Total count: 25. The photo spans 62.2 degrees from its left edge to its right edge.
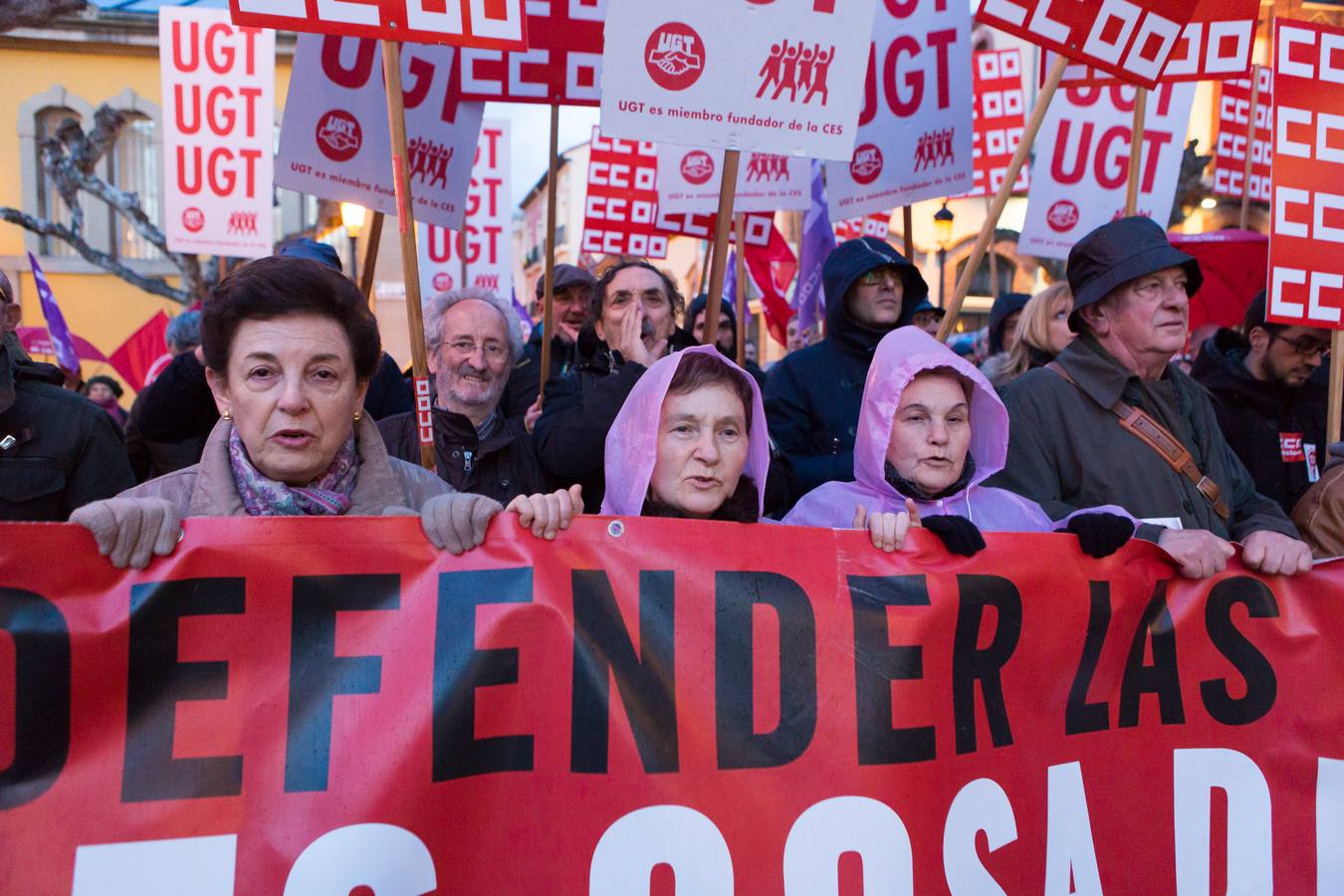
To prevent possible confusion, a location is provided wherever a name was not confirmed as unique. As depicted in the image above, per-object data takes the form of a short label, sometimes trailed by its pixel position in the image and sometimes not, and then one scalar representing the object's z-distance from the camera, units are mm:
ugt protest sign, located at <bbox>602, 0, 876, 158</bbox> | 3092
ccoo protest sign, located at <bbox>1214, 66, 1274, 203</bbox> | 7988
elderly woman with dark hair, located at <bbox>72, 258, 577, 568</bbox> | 2221
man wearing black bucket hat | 3225
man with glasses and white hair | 3418
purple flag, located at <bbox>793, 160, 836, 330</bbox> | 7477
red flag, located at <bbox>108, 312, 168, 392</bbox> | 9836
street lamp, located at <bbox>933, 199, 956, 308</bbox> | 13844
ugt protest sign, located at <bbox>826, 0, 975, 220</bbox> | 5211
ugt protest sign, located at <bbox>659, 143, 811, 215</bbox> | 6340
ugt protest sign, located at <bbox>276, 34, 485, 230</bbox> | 4199
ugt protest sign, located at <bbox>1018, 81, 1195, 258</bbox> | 6391
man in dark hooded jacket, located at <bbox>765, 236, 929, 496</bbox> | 3990
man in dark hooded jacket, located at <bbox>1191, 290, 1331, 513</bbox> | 4488
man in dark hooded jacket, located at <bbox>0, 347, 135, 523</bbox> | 3035
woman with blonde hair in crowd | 4777
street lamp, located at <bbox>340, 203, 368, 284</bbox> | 9180
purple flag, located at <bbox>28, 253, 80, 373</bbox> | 8281
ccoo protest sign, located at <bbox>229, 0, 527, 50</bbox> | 2904
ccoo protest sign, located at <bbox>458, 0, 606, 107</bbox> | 4629
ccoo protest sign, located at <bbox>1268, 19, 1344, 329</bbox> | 3730
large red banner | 2004
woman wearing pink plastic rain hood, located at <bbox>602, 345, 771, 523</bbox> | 2639
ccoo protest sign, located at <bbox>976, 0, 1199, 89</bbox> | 3699
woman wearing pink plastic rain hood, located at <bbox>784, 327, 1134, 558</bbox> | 2887
